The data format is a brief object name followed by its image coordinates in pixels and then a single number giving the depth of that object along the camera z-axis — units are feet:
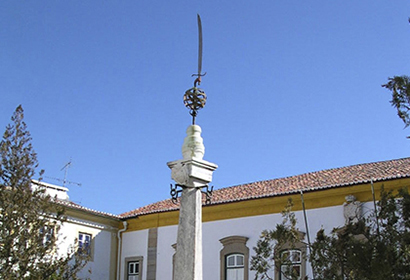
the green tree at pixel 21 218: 31.83
